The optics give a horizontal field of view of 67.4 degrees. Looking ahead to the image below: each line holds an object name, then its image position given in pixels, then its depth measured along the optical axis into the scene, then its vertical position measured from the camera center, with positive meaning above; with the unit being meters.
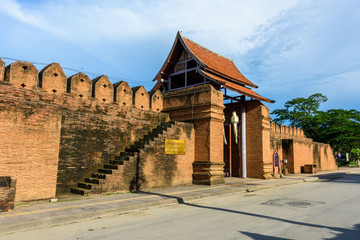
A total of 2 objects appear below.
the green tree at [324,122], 44.81 +6.46
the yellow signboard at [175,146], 14.39 +0.57
